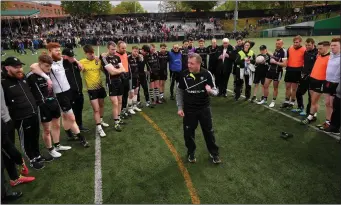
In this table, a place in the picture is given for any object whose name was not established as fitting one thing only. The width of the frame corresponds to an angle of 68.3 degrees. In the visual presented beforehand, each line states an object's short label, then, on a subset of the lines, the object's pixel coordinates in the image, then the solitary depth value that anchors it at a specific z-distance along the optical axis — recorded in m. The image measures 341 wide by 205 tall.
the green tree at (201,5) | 66.62
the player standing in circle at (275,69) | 8.72
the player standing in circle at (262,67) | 9.09
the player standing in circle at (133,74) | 8.25
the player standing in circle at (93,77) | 6.58
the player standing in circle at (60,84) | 5.74
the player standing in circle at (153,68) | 9.27
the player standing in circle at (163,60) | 9.63
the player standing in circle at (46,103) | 5.29
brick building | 56.56
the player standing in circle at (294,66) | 8.06
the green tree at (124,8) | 97.94
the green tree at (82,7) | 66.06
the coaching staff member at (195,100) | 5.09
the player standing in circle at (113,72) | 6.71
